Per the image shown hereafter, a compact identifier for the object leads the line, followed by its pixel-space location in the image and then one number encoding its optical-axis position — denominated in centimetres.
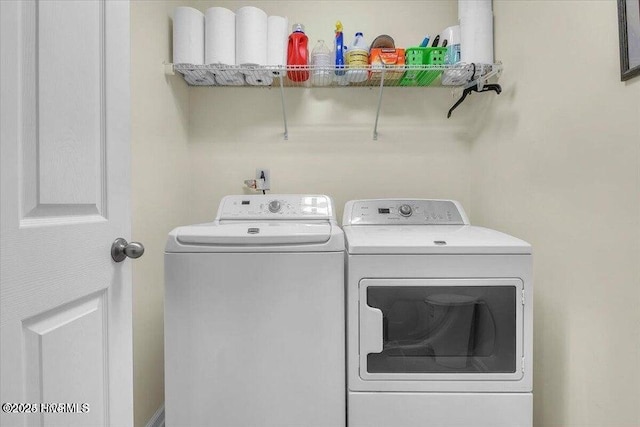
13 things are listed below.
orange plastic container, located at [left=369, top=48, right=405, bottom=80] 193
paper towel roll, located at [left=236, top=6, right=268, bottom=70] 192
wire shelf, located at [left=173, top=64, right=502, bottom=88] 194
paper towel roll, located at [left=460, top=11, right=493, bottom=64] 193
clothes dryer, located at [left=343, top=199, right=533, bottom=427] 138
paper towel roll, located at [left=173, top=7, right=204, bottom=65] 192
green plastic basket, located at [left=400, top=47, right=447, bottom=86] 198
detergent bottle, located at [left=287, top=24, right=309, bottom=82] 199
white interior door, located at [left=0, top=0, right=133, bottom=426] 68
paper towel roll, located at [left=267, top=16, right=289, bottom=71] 198
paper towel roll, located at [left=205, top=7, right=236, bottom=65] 193
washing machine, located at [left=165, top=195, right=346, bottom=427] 141
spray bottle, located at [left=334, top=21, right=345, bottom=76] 200
